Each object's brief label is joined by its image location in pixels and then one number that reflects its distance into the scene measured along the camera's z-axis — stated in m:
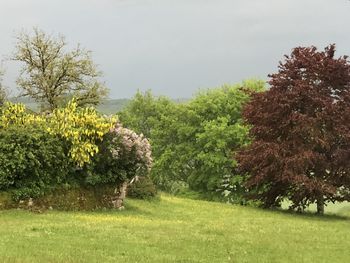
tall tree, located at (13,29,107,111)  44.62
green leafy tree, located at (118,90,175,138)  63.19
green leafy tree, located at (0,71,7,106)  46.66
